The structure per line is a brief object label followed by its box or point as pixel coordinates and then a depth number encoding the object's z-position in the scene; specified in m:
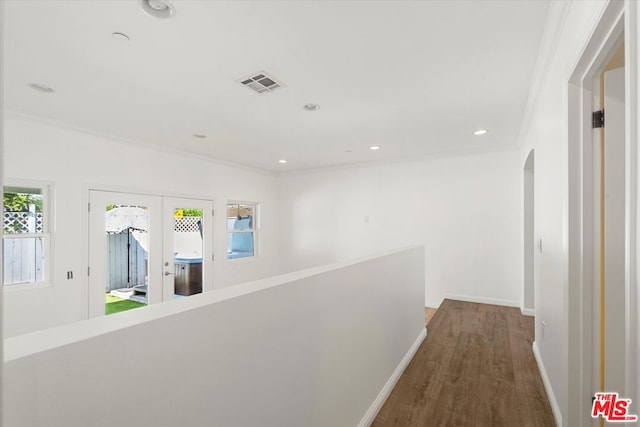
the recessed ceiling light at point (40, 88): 2.54
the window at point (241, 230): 5.73
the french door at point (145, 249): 3.76
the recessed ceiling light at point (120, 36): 1.87
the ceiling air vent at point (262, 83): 2.41
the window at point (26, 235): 3.13
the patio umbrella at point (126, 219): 3.91
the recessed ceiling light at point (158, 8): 1.63
